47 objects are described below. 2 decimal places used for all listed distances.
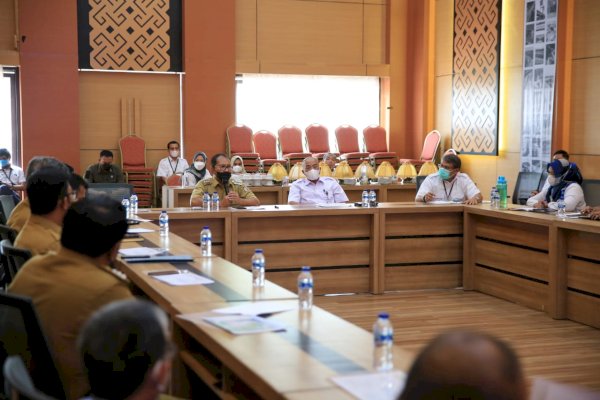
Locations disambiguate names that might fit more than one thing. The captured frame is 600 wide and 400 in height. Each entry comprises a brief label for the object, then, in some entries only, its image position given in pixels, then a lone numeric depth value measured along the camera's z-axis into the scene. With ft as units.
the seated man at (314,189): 26.17
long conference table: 20.04
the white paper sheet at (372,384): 6.91
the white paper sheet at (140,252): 14.91
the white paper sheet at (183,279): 12.04
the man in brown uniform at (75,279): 8.07
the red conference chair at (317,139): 45.83
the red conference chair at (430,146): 45.78
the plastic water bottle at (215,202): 23.23
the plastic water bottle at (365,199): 24.20
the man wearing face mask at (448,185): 25.50
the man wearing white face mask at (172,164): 42.45
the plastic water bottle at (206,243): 15.25
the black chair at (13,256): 11.00
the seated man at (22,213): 15.79
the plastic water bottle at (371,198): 24.50
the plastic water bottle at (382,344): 7.83
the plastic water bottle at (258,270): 11.76
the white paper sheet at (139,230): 18.80
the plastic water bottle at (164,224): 18.52
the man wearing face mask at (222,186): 24.48
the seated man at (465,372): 3.55
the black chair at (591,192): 23.64
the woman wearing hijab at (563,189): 22.85
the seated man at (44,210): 12.03
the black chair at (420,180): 27.96
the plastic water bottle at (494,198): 23.95
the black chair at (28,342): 7.26
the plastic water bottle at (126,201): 22.26
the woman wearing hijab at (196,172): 32.99
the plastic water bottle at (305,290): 10.24
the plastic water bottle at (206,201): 23.24
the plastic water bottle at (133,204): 22.61
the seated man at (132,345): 4.84
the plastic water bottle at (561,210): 20.68
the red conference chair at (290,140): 45.01
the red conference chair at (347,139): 46.60
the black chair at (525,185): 29.53
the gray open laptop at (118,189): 23.71
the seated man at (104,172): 38.19
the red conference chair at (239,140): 44.39
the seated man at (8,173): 37.29
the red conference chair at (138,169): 42.16
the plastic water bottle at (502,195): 23.81
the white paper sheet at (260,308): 10.05
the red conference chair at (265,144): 44.78
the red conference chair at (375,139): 47.11
